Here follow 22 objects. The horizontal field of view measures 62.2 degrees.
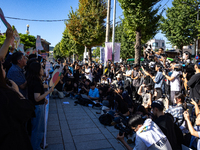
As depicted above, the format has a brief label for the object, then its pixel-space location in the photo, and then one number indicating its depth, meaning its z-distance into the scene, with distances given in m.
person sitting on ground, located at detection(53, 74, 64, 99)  8.77
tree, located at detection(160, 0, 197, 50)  22.23
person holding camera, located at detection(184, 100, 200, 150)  2.79
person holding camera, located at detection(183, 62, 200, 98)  4.55
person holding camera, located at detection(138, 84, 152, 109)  5.80
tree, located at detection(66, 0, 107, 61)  20.64
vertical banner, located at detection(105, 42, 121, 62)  12.51
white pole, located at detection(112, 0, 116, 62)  12.56
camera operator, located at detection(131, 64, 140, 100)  7.98
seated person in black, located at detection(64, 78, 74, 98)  9.70
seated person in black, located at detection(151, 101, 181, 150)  2.48
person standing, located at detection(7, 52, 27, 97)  3.09
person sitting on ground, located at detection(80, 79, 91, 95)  9.55
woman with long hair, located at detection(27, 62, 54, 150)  2.95
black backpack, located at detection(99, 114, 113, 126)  5.09
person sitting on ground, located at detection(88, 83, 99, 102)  8.12
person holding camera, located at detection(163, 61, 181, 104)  5.91
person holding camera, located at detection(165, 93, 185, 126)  3.87
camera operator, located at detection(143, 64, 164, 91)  6.44
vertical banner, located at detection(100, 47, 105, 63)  13.89
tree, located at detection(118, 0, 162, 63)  11.73
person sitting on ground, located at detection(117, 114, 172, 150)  2.18
